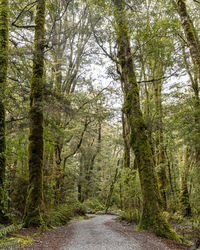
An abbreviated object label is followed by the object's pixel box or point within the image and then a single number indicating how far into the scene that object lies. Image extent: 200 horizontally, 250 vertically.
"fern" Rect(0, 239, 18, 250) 3.36
